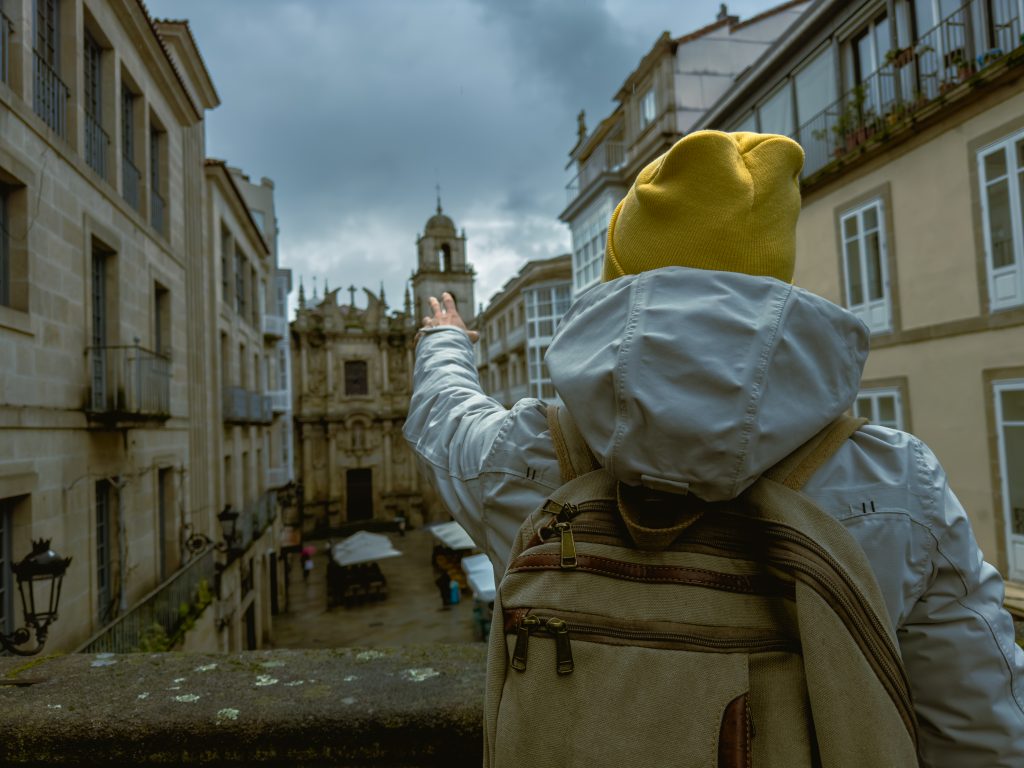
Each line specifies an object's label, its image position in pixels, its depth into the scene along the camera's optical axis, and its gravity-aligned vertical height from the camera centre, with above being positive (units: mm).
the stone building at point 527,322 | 28281 +4718
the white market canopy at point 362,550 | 22047 -3740
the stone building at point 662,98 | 15138 +7442
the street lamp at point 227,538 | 10969 -1553
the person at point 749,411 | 930 +15
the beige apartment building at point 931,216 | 8117 +2640
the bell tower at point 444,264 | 41934 +10378
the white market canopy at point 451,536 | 21359 -3428
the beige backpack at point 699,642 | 880 -297
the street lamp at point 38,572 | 4855 -861
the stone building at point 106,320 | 6086 +1483
